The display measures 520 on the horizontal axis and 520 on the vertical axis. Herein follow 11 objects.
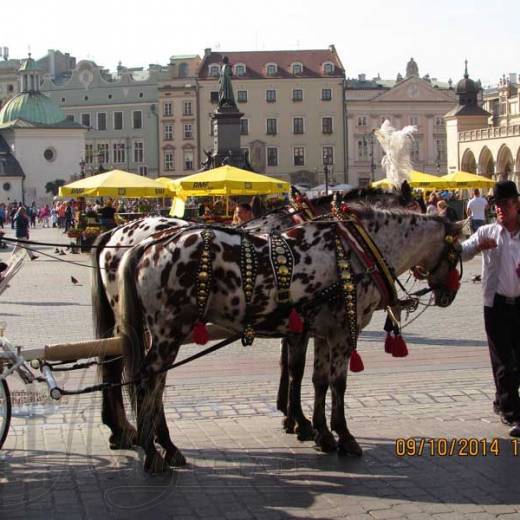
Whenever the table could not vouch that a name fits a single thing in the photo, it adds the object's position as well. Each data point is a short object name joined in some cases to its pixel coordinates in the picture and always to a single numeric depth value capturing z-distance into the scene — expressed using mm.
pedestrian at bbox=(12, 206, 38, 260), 37000
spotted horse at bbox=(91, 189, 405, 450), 7531
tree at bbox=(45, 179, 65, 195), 96062
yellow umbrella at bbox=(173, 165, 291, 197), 24250
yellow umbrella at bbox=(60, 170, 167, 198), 28359
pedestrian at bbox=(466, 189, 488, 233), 29062
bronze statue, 44219
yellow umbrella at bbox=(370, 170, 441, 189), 30462
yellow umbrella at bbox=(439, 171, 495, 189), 33434
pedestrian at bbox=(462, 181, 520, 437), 7852
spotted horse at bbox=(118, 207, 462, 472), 6734
